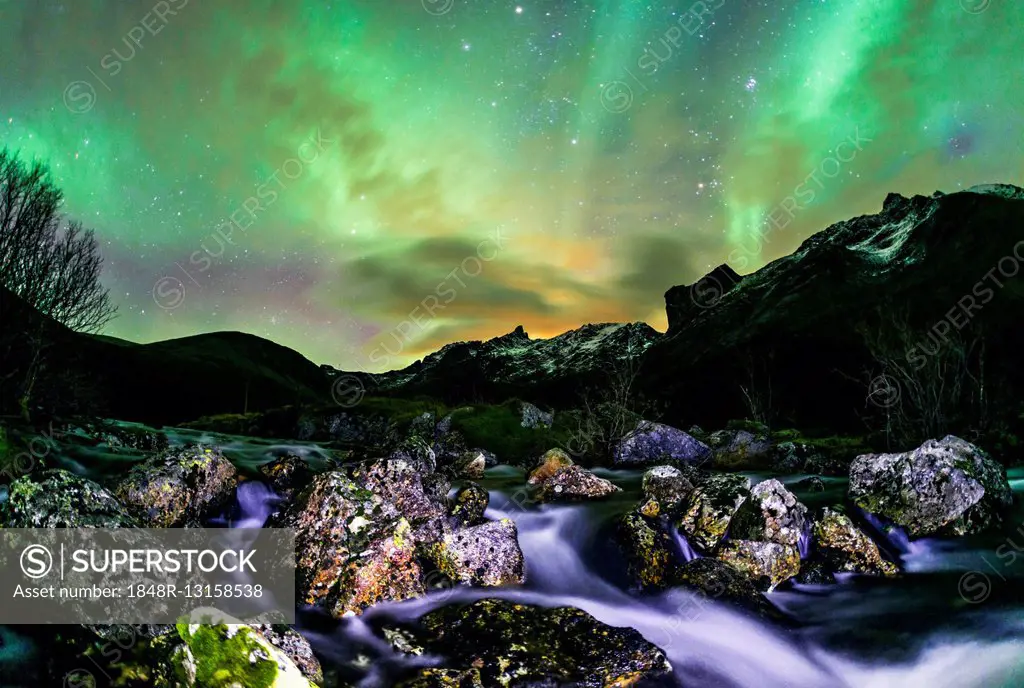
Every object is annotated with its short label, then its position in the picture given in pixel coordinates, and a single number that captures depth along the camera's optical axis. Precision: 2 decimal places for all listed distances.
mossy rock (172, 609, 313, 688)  4.36
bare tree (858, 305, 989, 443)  19.59
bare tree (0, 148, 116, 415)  22.39
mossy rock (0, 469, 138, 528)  6.06
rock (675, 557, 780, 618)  9.30
